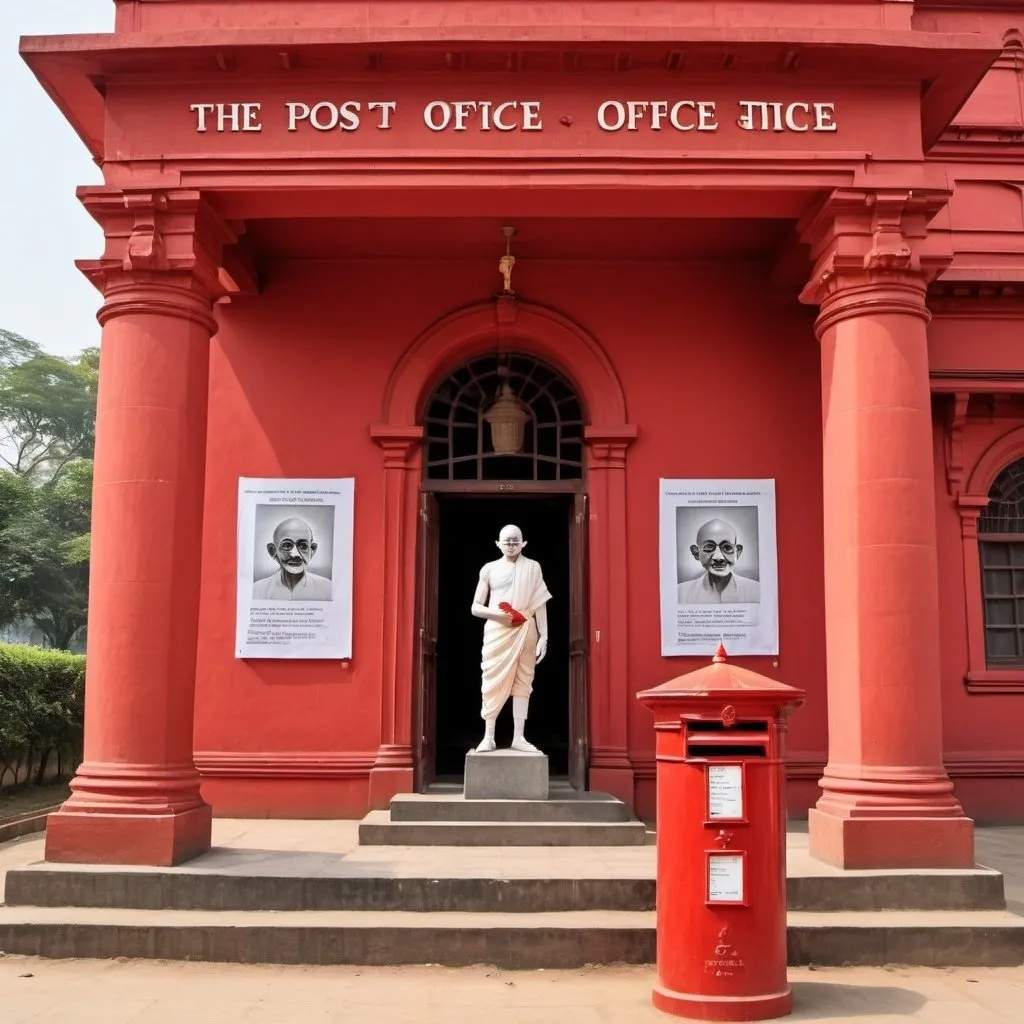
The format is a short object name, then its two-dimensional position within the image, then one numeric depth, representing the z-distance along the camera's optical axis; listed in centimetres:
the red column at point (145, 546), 727
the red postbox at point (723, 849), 525
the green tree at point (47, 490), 3216
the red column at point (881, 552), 727
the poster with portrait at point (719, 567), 985
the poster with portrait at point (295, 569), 982
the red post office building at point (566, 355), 763
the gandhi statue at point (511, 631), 890
